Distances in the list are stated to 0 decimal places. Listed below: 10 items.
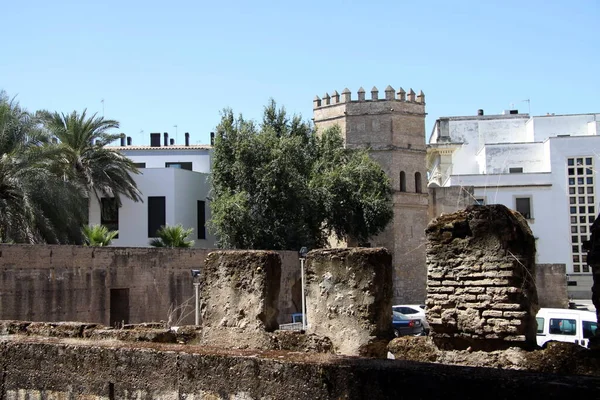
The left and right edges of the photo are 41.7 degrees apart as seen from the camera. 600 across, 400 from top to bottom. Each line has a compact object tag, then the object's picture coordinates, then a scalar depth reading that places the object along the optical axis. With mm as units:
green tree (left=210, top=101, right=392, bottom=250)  30297
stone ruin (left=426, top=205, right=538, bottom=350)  5656
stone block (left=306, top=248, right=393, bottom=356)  6004
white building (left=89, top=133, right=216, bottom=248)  31344
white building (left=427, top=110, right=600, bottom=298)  36938
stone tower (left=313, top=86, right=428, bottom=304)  38031
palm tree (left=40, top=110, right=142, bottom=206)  27406
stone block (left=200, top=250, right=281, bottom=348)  6477
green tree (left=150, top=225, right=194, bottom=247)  28031
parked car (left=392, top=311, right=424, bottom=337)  20797
